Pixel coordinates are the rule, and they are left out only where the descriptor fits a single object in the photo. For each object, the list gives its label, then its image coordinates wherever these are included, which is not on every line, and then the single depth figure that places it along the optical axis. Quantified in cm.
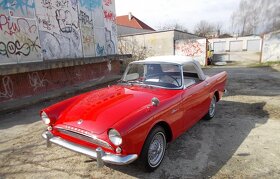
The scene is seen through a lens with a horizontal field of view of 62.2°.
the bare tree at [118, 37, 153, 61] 1942
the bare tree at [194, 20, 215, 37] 6044
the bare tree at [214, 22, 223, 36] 5893
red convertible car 299
